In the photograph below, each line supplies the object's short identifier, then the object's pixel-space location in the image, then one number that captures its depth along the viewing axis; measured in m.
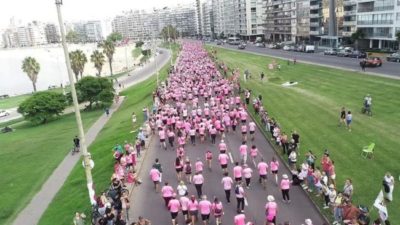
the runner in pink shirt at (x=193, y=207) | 16.53
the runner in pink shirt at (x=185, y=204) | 16.83
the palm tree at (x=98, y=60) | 98.19
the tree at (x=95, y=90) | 59.22
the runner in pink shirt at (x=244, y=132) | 27.02
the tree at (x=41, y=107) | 56.53
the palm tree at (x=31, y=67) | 95.50
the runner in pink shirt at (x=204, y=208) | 16.14
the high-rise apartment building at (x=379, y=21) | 78.44
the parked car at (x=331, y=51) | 84.30
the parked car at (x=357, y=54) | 74.43
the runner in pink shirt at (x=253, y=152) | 22.19
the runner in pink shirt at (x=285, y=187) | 17.73
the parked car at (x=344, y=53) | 78.94
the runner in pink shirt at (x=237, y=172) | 19.16
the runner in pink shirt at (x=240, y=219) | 14.40
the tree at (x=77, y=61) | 93.81
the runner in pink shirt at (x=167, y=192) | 17.89
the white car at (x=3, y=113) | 72.54
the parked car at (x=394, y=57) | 65.14
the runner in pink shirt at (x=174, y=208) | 16.50
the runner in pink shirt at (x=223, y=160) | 21.27
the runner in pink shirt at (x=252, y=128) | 27.52
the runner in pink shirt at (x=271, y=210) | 15.16
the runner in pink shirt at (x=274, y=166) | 20.19
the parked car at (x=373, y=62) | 58.81
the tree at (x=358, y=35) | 89.19
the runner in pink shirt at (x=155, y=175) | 20.20
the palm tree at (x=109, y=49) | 114.06
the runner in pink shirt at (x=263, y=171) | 19.47
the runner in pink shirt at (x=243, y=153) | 22.16
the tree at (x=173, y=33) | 197.90
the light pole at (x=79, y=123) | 15.52
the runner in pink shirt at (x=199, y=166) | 19.66
